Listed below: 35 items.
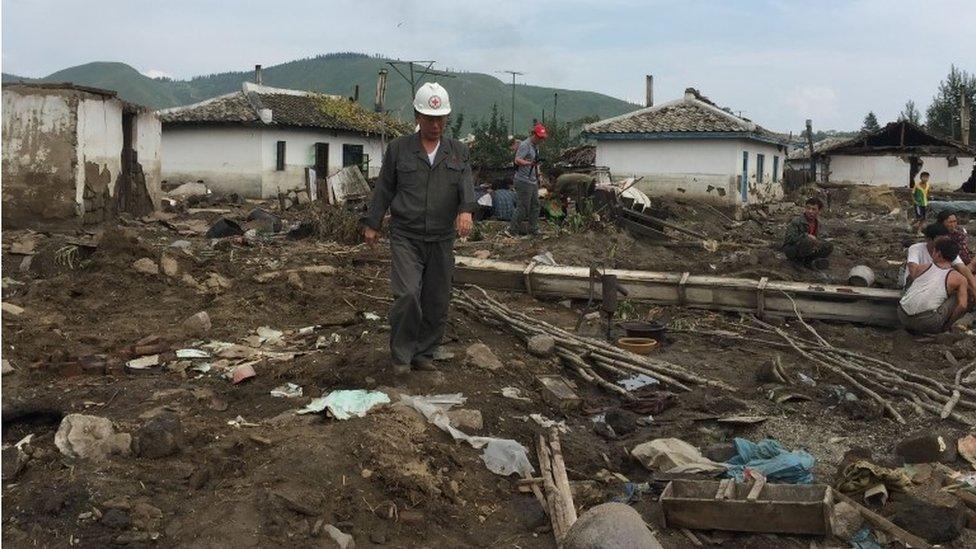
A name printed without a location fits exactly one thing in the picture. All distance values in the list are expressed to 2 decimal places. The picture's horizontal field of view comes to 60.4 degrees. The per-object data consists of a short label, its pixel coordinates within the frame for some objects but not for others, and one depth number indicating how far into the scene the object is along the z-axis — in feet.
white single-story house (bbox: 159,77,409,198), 90.89
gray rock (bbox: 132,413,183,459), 13.25
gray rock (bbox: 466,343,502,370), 19.15
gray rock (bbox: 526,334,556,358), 20.90
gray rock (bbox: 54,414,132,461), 13.08
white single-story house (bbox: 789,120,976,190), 117.70
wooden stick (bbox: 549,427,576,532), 12.64
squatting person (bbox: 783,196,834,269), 37.73
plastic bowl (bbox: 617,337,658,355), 23.17
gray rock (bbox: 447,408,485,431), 15.61
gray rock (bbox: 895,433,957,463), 15.14
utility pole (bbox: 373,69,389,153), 106.93
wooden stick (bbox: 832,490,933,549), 11.85
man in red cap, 44.16
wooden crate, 12.16
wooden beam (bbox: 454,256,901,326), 26.55
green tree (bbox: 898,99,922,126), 178.50
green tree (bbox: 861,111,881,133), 218.79
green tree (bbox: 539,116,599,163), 113.21
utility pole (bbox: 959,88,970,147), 128.00
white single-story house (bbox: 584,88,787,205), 80.66
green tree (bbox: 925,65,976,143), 152.66
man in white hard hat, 17.65
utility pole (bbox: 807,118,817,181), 119.24
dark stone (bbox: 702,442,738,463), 15.66
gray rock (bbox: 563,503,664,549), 10.47
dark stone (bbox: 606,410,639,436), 17.33
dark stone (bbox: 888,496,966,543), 12.26
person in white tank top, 24.82
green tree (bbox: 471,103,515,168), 92.48
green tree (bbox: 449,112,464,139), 98.78
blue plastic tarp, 14.35
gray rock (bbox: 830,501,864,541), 12.34
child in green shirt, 63.62
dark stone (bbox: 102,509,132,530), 10.98
